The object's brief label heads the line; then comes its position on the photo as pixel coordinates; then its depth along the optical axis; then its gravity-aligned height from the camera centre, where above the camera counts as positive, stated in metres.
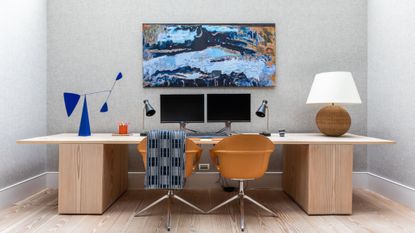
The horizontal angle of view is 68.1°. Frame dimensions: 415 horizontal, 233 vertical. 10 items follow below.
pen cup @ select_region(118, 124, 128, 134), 3.07 -0.15
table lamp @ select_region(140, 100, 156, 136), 3.07 +0.05
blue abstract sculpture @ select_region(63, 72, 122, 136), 2.85 +0.02
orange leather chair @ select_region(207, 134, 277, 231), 2.37 -0.32
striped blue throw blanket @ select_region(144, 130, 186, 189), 2.30 -0.34
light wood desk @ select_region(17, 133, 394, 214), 2.62 -0.50
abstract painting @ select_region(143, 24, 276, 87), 3.46 +0.67
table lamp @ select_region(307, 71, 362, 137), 2.87 +0.17
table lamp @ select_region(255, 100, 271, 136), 3.02 +0.03
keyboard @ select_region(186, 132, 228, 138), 2.95 -0.21
